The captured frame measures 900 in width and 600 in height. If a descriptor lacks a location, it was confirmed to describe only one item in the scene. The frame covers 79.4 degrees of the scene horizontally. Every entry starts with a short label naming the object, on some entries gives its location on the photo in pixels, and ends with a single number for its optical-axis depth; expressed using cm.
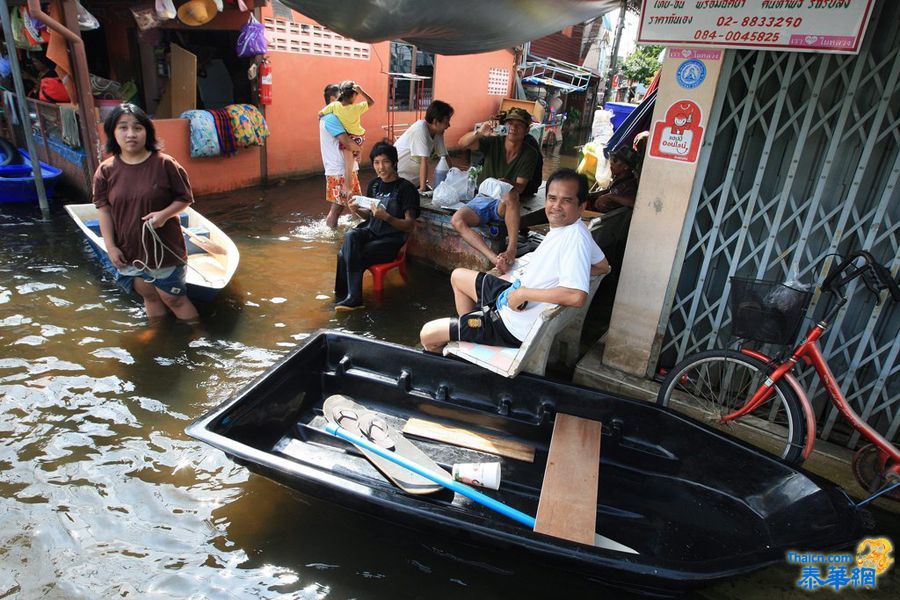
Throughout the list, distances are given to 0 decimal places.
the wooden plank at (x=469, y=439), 310
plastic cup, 268
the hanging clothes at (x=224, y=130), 805
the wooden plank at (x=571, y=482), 240
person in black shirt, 494
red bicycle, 272
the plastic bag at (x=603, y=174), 778
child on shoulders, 639
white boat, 462
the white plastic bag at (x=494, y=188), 504
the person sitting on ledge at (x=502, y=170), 479
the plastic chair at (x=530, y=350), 306
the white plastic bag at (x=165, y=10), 688
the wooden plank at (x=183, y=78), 811
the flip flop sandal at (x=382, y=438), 277
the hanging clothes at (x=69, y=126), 688
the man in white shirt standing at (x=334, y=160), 654
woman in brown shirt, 379
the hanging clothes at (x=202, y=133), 774
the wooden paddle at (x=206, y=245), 543
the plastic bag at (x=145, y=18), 703
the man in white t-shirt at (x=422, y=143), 583
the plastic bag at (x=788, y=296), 268
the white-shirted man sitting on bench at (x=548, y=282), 299
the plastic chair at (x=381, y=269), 526
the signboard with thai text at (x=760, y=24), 260
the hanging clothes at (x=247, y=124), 825
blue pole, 248
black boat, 217
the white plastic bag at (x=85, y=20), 634
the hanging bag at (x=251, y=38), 798
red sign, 314
